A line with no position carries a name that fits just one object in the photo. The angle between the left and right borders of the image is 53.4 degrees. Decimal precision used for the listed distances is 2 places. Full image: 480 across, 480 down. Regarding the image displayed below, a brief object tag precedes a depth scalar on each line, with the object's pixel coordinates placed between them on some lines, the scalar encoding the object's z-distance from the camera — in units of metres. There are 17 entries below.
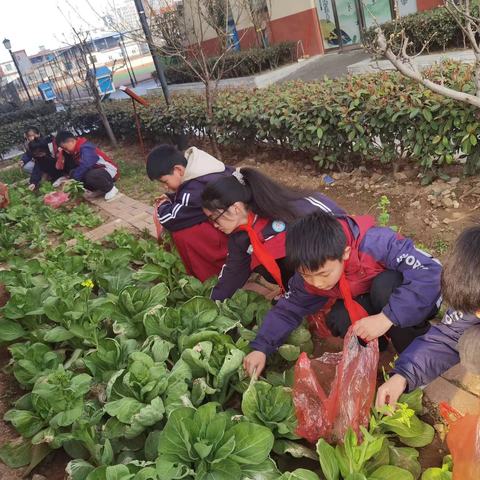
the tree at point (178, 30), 6.08
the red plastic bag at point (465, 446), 1.30
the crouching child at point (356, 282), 1.77
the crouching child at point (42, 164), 6.82
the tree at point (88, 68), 9.36
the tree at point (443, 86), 3.30
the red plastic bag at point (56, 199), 5.82
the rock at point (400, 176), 4.45
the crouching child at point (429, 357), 1.68
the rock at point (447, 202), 3.77
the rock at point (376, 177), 4.60
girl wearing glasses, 2.20
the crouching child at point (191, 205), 2.99
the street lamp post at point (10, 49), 17.17
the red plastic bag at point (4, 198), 5.94
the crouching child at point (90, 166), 5.84
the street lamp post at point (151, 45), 7.22
